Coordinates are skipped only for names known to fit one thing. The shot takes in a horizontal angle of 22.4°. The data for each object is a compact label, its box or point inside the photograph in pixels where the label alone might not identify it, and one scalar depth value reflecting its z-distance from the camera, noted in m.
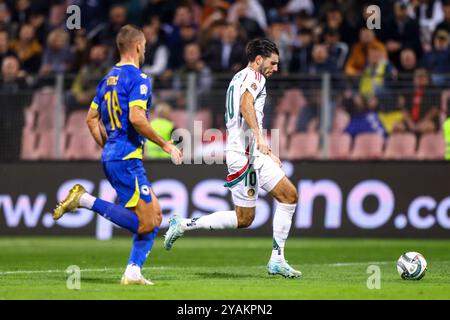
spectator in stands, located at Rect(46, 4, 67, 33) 22.67
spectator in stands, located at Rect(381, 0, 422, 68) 20.19
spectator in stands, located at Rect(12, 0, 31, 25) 23.05
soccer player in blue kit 10.35
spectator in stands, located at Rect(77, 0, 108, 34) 22.47
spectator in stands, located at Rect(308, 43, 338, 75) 20.03
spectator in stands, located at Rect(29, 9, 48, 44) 22.50
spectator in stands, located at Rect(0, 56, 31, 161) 19.53
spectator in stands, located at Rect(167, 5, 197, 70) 21.14
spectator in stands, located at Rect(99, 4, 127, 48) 21.80
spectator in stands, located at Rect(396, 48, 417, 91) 19.67
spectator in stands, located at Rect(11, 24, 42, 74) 21.61
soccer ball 11.23
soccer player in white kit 11.73
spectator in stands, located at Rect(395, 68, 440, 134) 18.53
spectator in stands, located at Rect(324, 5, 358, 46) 20.62
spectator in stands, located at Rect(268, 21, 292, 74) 20.38
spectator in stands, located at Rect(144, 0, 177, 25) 22.22
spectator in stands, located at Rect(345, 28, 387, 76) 19.94
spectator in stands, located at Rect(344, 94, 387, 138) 18.81
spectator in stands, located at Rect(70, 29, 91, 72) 21.27
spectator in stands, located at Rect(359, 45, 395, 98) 18.84
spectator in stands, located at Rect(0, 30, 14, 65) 21.47
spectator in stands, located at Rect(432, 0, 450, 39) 20.01
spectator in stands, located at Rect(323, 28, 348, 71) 20.19
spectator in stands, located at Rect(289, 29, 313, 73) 20.30
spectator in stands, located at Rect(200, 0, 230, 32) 21.48
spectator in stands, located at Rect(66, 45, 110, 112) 19.47
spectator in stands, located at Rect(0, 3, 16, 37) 22.74
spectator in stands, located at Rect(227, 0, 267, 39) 21.05
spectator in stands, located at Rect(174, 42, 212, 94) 19.41
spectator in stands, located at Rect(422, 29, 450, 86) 19.61
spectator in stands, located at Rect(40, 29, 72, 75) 21.53
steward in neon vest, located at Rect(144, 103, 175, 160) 19.23
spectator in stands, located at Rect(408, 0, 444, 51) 20.92
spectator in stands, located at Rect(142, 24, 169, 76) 21.19
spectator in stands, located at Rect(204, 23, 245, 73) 20.27
